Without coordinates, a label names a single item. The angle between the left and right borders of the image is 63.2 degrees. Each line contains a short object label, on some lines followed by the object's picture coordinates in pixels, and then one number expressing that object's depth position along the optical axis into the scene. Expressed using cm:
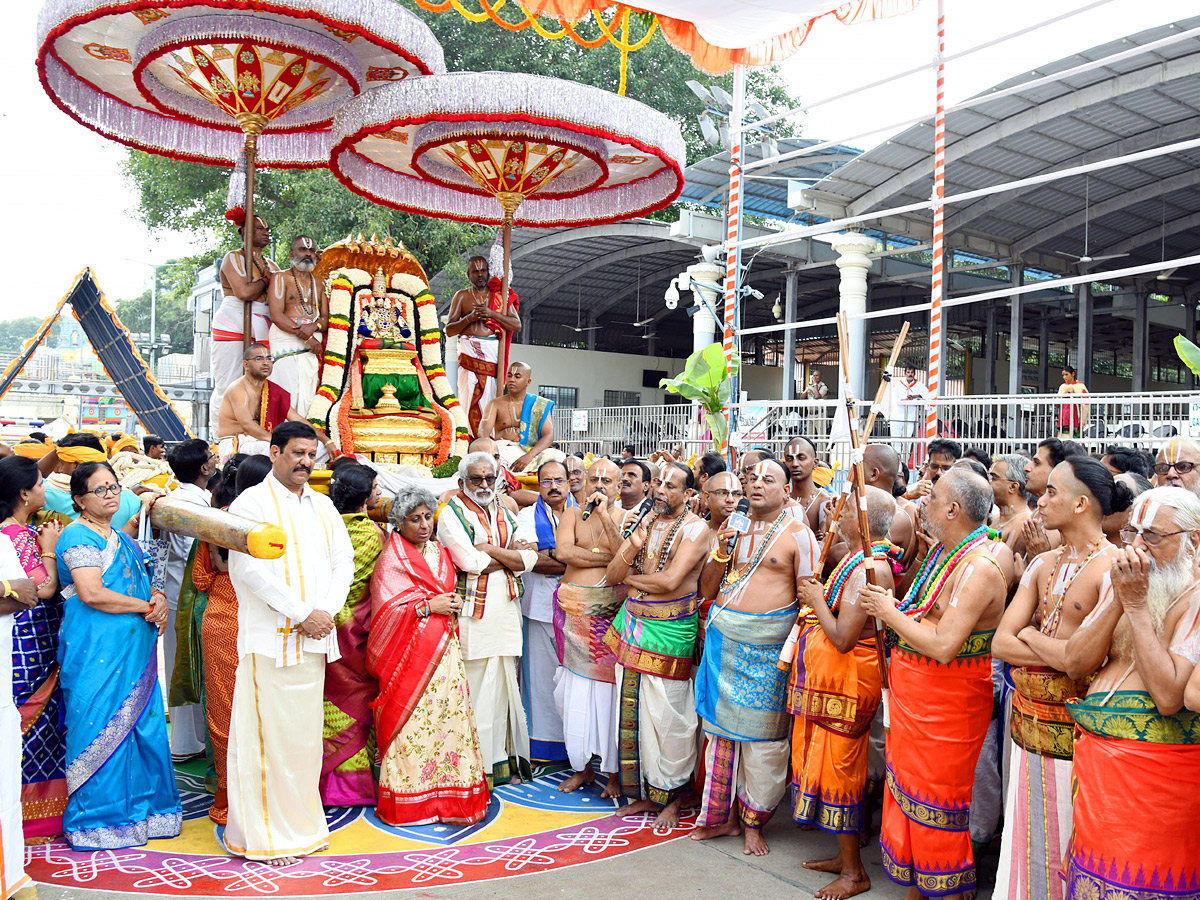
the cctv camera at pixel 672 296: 1495
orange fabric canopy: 796
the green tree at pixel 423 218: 1688
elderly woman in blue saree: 430
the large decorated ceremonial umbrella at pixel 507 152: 591
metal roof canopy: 1244
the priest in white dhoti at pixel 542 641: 566
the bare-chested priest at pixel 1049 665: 319
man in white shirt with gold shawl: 423
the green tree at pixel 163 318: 5018
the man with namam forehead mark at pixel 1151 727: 274
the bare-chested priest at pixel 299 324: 646
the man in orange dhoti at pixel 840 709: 412
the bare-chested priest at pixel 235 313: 664
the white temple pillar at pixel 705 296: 1688
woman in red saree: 473
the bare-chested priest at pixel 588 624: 524
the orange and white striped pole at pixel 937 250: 941
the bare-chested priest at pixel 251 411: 601
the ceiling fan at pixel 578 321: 2596
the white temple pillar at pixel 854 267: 1474
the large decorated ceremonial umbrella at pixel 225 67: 586
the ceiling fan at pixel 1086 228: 1561
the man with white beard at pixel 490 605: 521
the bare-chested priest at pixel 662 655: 482
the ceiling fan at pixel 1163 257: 1734
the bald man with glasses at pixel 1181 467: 477
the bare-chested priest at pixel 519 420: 735
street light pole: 2872
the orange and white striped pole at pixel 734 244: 1138
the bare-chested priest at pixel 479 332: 754
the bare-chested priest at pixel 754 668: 445
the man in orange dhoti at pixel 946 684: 357
